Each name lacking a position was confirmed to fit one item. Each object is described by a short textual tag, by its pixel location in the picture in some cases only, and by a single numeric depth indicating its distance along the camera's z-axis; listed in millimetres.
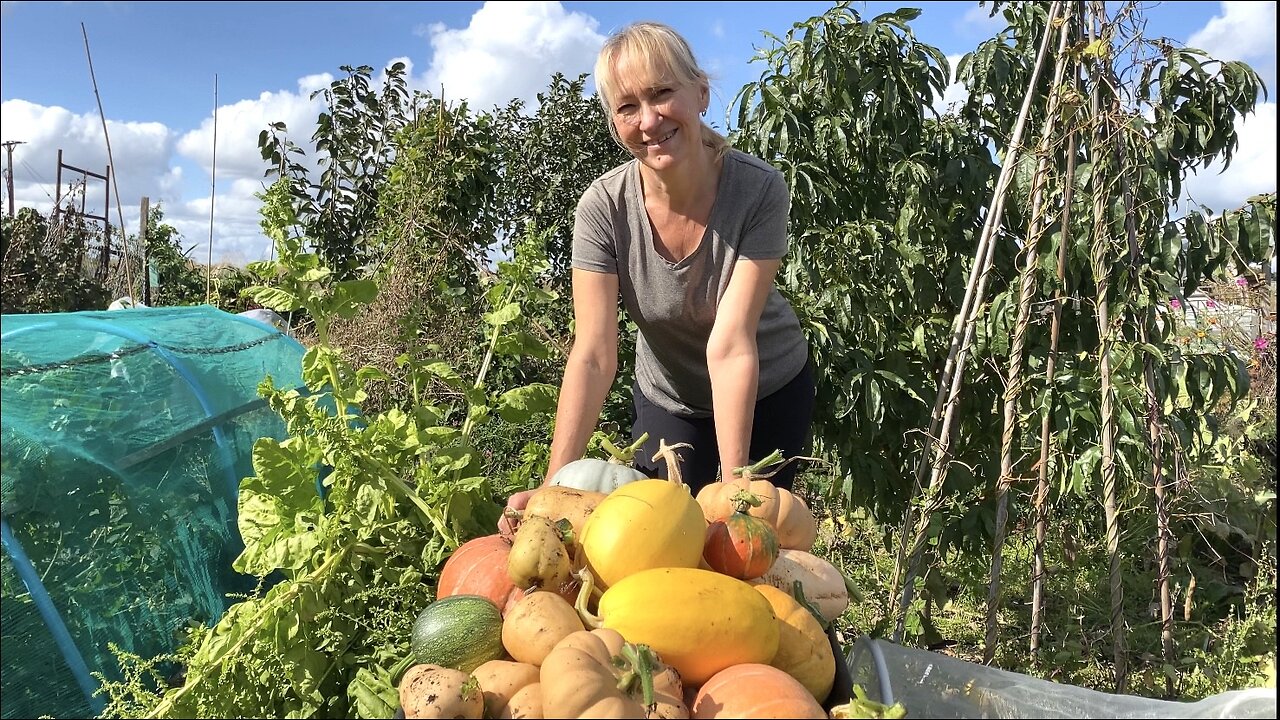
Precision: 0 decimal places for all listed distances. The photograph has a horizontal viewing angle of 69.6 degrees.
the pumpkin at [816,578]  1470
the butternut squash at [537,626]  1186
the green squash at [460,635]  1252
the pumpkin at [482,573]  1376
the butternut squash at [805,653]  1260
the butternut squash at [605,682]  1029
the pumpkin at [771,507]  1499
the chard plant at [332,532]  1559
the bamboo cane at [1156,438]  2510
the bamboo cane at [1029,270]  2498
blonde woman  2053
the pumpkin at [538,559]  1290
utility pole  10277
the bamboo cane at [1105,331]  2498
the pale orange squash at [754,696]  1062
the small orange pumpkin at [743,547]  1356
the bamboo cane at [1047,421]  2514
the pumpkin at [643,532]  1294
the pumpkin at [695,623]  1184
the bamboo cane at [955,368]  2553
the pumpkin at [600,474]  1712
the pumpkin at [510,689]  1099
